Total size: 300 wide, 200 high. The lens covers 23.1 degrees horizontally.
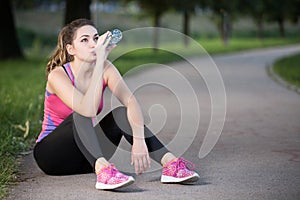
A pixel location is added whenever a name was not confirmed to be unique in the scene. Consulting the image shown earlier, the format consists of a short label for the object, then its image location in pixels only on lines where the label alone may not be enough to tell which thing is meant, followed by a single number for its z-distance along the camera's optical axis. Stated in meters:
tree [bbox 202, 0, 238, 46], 25.28
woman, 5.16
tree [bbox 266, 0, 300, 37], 40.62
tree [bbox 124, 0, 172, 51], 28.73
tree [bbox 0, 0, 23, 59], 24.45
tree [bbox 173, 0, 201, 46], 24.98
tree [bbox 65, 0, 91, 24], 23.92
